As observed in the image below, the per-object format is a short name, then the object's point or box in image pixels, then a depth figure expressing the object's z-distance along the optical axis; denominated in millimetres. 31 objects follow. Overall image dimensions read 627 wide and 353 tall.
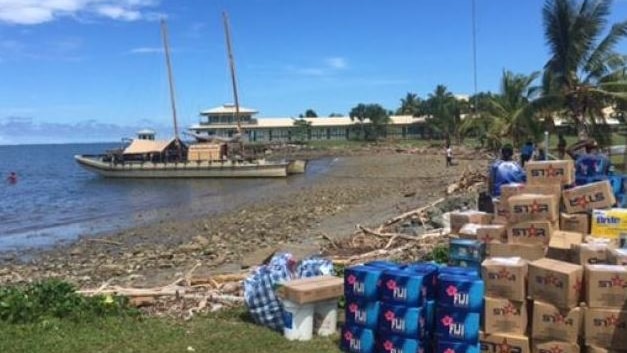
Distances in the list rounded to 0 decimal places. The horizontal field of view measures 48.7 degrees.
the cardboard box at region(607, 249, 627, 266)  6453
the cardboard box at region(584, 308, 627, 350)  6098
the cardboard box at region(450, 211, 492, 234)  9766
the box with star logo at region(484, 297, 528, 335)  6504
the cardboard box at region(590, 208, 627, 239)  8211
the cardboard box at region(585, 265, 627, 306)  6113
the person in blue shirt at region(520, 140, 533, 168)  17312
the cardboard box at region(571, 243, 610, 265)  6874
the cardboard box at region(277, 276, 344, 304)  7121
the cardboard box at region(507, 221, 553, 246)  8008
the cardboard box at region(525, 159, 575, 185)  9203
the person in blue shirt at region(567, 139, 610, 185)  11772
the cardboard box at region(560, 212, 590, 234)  8555
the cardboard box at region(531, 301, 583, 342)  6238
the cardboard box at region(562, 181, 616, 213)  8719
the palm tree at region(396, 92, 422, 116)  114231
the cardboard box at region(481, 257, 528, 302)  6512
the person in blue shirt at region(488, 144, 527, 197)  11109
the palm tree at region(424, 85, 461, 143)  92125
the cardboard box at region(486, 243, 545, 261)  7938
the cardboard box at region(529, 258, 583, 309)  6219
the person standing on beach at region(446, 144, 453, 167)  52341
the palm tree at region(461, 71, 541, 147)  33312
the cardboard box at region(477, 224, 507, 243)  8453
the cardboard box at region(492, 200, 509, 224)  8812
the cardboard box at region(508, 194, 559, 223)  8266
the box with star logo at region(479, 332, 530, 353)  6438
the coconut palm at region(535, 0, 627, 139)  25031
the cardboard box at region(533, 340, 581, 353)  6230
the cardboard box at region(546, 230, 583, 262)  7410
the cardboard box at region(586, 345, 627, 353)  6113
